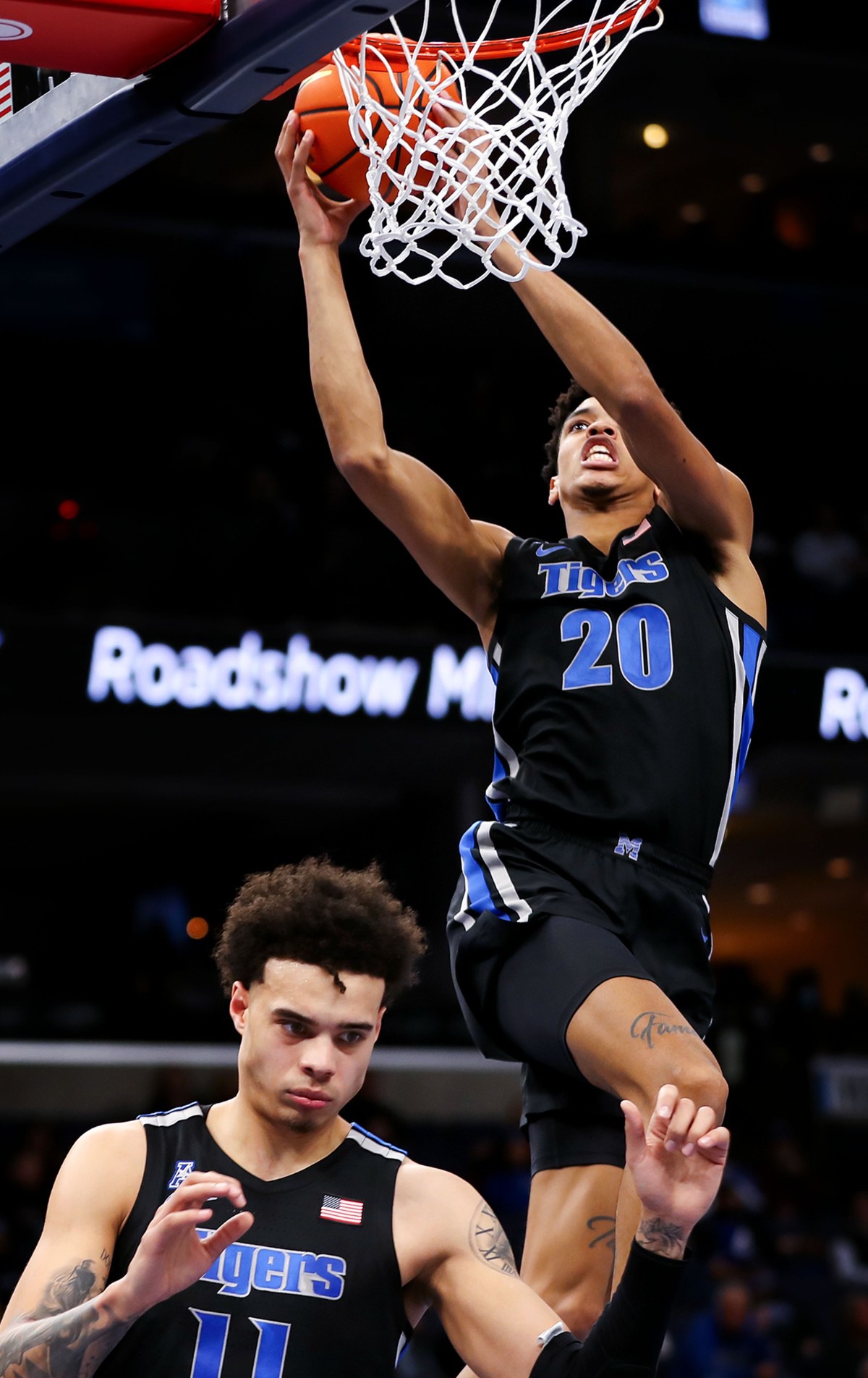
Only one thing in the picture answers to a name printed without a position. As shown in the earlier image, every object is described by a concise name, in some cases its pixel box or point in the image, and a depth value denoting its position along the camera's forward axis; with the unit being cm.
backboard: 636
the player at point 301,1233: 566
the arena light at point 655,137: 3134
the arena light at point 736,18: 2600
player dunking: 728
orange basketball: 771
